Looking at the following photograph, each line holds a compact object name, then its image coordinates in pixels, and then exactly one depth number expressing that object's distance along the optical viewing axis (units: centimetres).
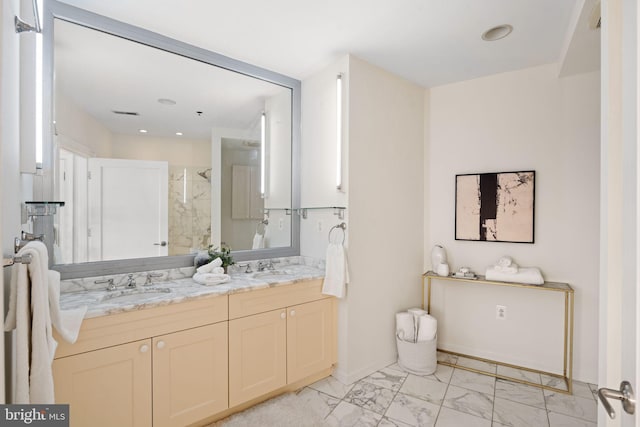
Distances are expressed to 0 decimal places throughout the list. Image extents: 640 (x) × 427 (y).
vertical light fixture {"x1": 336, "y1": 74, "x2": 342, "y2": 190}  267
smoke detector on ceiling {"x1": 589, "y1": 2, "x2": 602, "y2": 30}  180
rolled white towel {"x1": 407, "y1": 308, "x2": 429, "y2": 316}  303
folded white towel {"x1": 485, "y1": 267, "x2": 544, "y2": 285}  268
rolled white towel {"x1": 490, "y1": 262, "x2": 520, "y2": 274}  277
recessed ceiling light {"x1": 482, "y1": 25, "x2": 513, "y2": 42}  225
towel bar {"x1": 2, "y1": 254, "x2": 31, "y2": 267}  98
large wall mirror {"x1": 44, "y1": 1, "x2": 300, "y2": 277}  202
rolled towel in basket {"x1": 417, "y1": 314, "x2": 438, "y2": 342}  285
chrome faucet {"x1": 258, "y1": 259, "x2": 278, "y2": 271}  280
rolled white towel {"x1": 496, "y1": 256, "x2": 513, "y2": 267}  283
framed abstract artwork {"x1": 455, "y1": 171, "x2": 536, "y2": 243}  287
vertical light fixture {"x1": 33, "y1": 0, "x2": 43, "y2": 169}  160
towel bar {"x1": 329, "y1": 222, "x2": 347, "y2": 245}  265
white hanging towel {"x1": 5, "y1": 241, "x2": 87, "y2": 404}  111
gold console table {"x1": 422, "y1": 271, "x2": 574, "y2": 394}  251
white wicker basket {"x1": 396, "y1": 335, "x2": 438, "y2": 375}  278
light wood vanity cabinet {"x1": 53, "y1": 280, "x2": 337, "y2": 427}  163
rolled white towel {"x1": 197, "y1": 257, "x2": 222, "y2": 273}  232
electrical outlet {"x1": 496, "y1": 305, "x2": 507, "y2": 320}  298
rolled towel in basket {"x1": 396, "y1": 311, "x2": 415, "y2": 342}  293
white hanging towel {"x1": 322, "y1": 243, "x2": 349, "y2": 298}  255
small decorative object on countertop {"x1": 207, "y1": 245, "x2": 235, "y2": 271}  249
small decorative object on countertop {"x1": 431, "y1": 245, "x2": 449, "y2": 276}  310
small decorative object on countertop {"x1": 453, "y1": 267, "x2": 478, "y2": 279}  299
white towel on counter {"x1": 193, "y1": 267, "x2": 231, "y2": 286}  220
